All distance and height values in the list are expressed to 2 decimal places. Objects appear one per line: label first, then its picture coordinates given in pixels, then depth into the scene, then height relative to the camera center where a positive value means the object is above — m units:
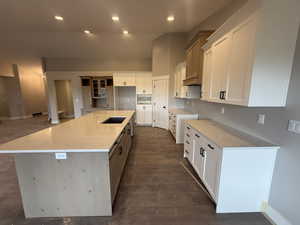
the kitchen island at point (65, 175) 1.49 -0.93
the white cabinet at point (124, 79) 6.11 +0.61
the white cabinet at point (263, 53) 1.32 +0.43
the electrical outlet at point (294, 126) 1.31 -0.32
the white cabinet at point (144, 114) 6.18 -0.97
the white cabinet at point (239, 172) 1.55 -0.93
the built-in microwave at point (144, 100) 6.20 -0.33
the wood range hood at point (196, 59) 2.80 +0.75
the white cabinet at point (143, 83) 6.07 +0.43
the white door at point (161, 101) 5.25 -0.33
